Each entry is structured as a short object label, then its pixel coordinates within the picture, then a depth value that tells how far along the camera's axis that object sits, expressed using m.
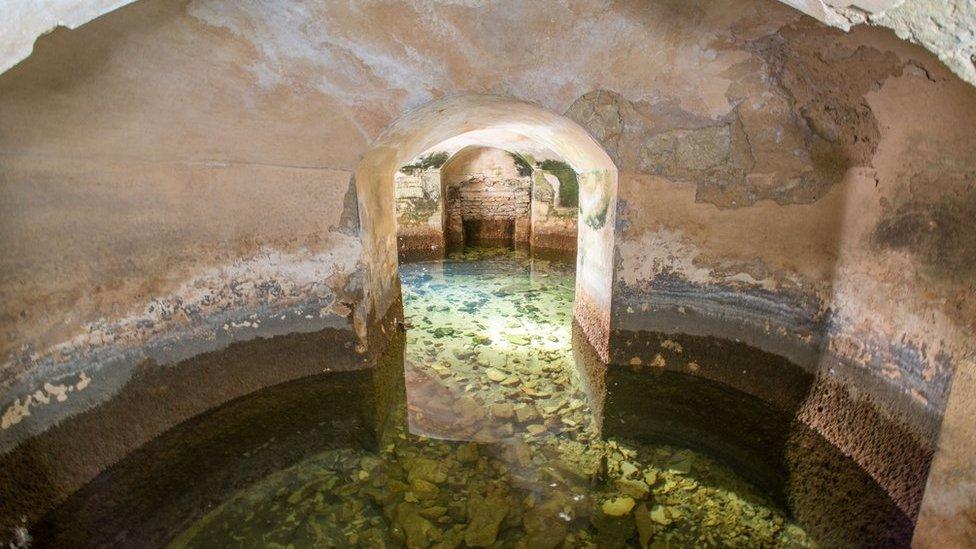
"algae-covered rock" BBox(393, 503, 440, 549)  2.20
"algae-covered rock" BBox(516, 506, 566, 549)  2.19
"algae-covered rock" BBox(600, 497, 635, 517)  2.36
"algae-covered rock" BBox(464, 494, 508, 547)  2.20
